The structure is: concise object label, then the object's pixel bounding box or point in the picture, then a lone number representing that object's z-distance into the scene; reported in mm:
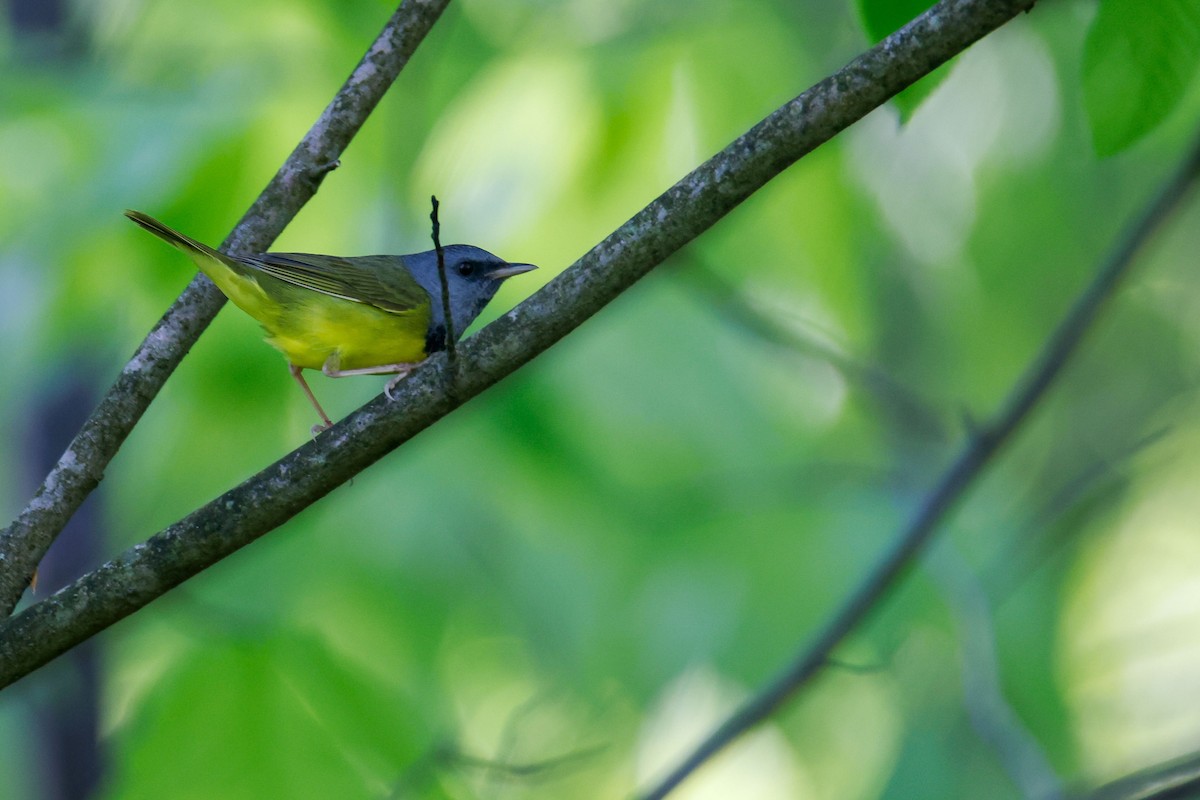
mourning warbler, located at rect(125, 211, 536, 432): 9305
